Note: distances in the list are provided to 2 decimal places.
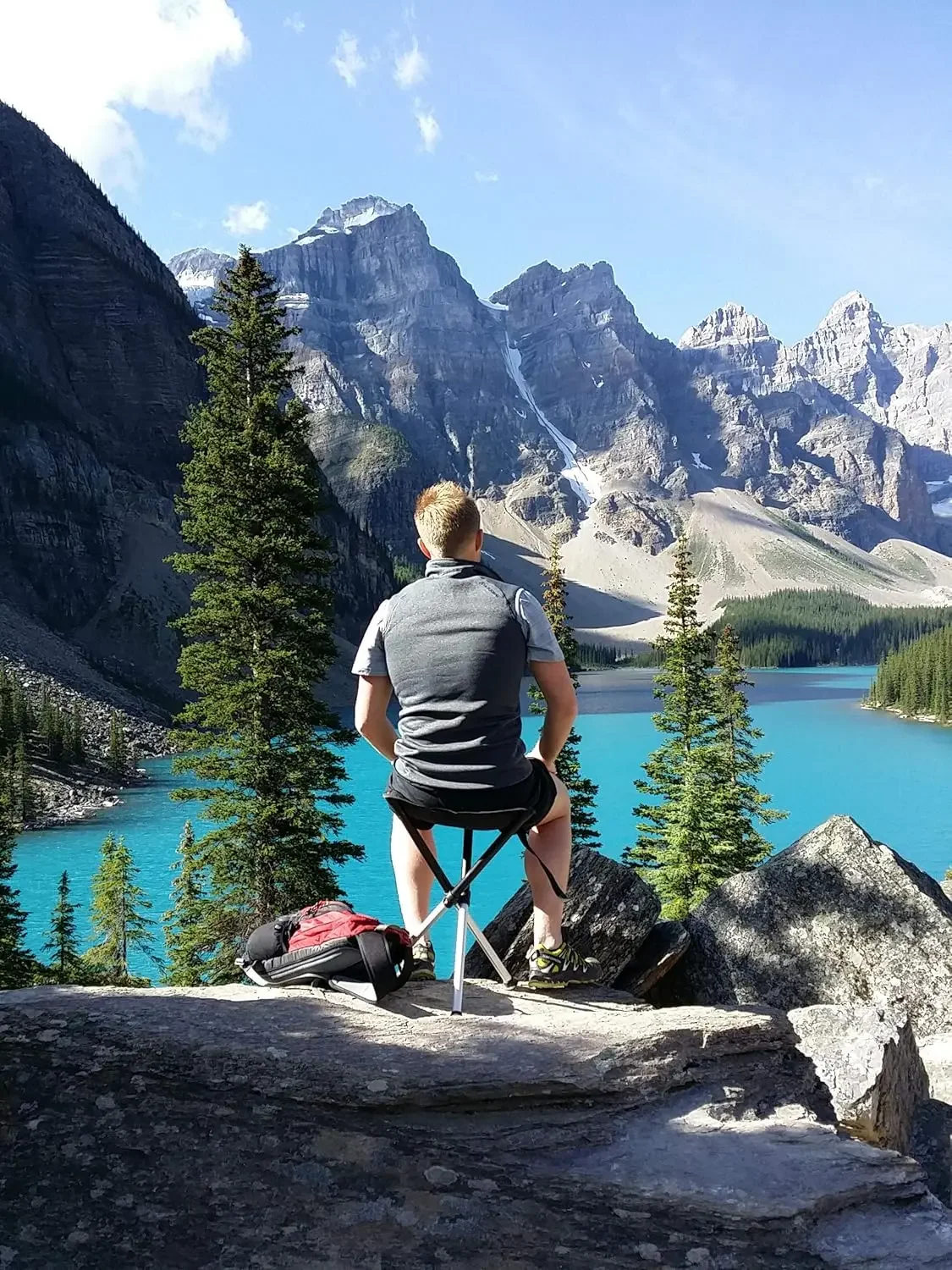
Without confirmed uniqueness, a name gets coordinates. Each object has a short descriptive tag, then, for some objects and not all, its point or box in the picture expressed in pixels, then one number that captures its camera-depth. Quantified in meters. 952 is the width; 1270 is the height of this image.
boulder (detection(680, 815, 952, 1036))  8.74
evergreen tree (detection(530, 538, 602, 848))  27.34
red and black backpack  5.53
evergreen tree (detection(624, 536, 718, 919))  27.64
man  5.49
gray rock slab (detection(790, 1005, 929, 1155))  5.39
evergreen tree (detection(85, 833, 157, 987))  32.16
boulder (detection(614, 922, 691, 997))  8.80
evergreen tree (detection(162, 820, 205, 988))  19.48
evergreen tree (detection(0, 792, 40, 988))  23.36
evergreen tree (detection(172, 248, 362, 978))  19.34
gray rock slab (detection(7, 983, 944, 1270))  3.45
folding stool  5.65
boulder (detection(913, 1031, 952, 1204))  5.81
